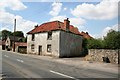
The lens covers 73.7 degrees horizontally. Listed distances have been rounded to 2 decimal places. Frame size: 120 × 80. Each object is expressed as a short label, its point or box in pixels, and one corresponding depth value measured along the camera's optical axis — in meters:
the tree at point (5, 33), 56.43
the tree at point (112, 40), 11.08
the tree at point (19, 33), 54.32
